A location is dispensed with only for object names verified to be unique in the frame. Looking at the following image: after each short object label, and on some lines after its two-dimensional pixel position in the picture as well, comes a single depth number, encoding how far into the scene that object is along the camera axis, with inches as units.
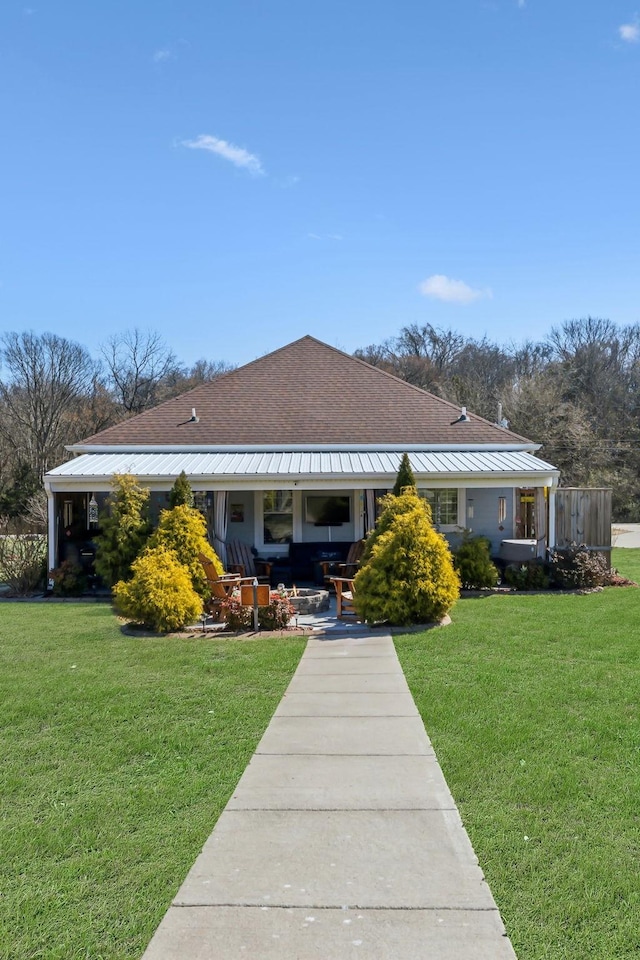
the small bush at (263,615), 438.6
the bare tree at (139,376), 2066.9
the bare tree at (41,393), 1803.6
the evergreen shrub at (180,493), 570.3
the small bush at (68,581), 595.5
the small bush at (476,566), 581.6
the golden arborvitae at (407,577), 430.9
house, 630.5
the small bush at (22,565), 613.3
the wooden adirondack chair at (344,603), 486.5
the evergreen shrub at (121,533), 580.4
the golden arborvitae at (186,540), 515.2
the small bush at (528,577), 588.4
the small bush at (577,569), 583.2
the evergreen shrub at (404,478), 573.9
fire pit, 510.6
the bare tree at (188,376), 2026.3
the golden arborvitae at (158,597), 434.0
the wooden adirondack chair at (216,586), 472.4
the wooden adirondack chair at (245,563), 624.4
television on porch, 698.2
